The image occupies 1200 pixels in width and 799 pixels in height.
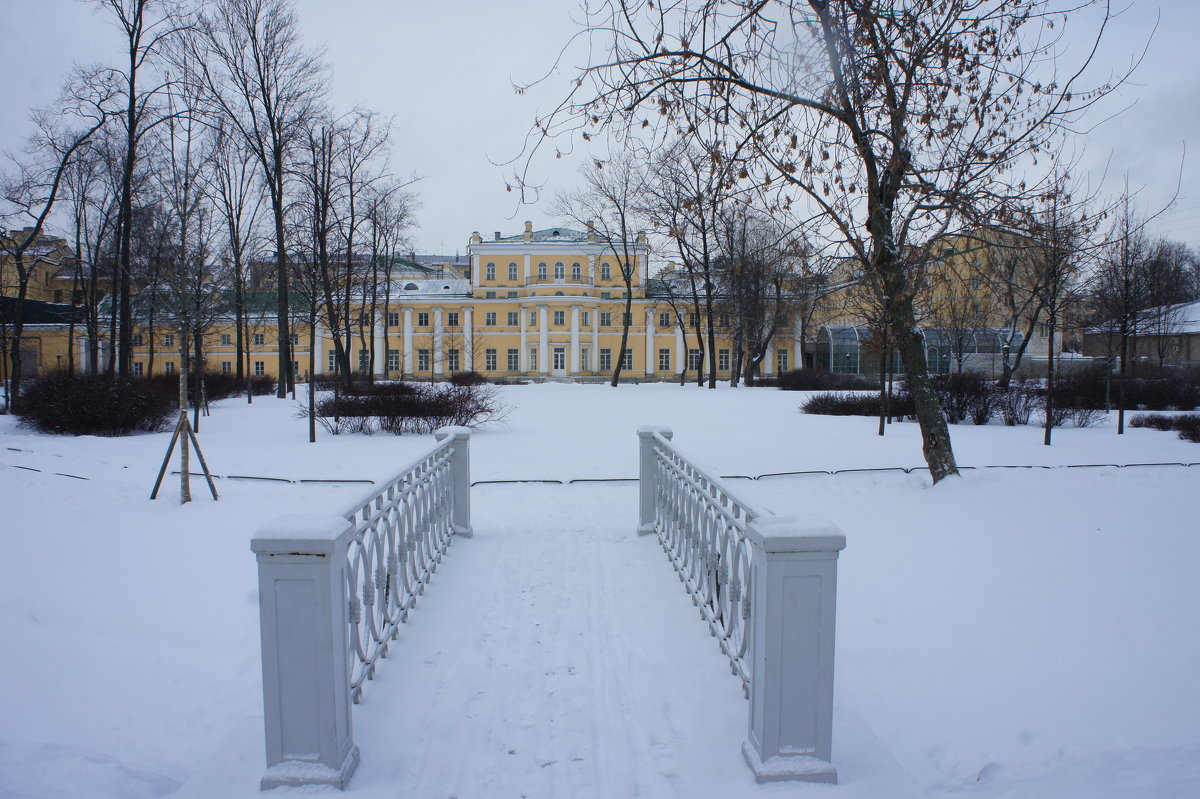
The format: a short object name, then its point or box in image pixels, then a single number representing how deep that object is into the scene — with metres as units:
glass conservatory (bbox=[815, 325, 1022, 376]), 36.59
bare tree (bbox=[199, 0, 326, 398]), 20.86
